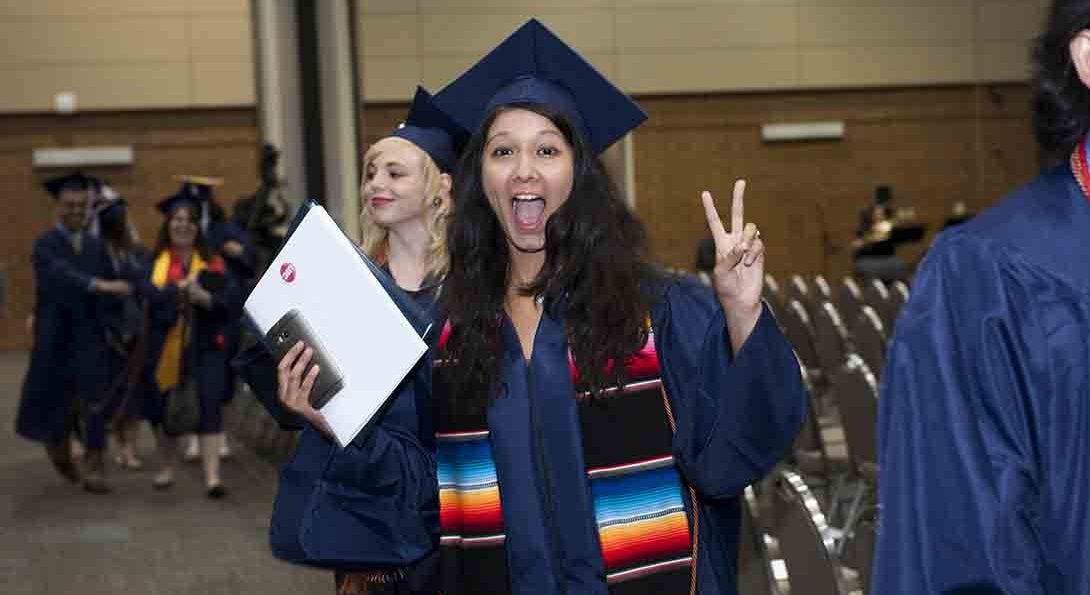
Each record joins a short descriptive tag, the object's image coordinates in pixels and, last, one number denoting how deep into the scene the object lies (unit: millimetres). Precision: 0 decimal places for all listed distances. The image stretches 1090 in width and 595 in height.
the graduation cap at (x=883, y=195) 18500
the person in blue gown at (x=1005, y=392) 1649
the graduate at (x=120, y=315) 9281
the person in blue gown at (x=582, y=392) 2381
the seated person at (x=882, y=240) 15867
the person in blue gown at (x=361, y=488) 2639
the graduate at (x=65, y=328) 9172
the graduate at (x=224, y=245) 9820
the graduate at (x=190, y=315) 8805
